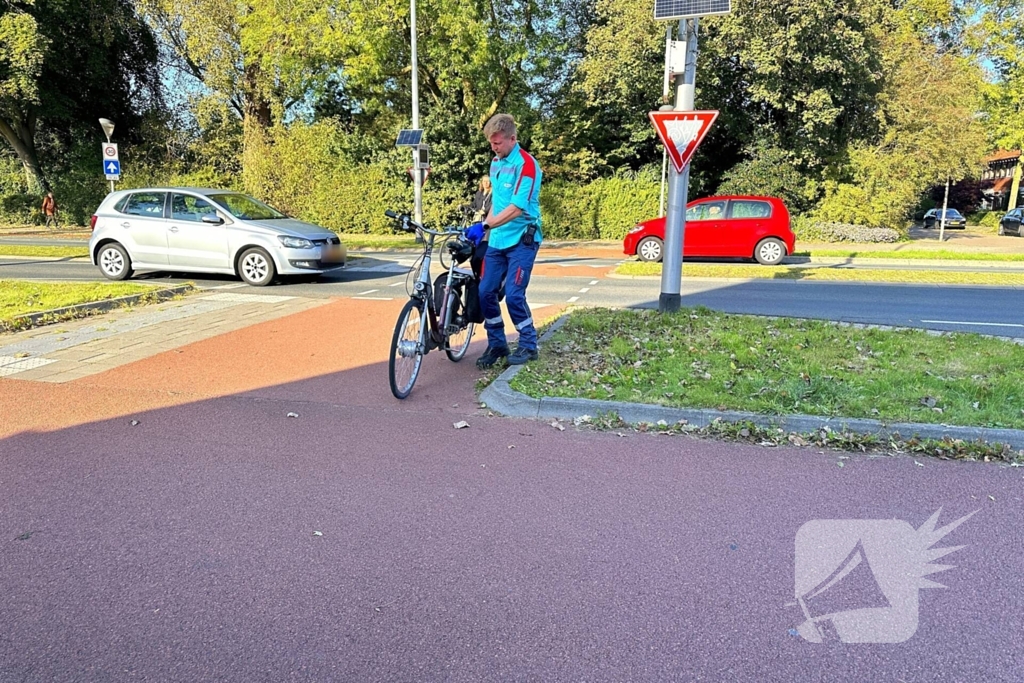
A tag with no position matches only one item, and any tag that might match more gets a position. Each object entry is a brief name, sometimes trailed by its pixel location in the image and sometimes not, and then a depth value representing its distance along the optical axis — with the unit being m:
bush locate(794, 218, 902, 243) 22.36
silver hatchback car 11.52
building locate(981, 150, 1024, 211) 48.67
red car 16.56
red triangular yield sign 7.42
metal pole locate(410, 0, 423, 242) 19.44
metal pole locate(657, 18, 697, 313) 7.77
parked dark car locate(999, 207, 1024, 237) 29.66
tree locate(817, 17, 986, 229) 22.20
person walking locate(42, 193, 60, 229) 29.06
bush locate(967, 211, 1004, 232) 37.56
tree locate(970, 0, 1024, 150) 31.11
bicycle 5.20
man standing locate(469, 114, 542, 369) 5.25
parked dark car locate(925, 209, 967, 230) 36.53
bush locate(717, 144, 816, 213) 23.00
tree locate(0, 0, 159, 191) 24.97
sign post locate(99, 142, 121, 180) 15.81
